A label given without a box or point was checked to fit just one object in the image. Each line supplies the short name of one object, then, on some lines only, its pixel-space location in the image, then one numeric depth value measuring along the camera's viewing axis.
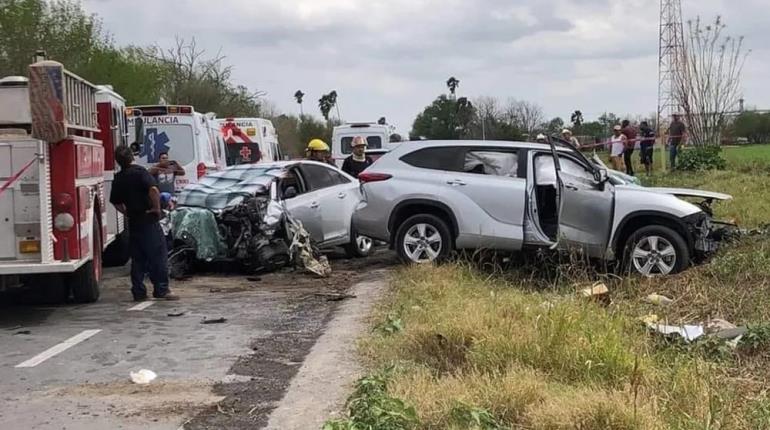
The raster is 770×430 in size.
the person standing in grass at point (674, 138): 24.31
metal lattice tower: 27.14
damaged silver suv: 10.55
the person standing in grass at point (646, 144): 24.52
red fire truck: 8.46
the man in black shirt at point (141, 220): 10.02
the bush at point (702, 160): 23.73
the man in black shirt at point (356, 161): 14.90
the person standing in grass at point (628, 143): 23.47
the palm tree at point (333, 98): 75.47
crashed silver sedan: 11.64
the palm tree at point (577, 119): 50.88
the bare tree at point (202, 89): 40.97
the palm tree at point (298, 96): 87.12
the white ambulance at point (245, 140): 23.52
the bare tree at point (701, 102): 26.28
